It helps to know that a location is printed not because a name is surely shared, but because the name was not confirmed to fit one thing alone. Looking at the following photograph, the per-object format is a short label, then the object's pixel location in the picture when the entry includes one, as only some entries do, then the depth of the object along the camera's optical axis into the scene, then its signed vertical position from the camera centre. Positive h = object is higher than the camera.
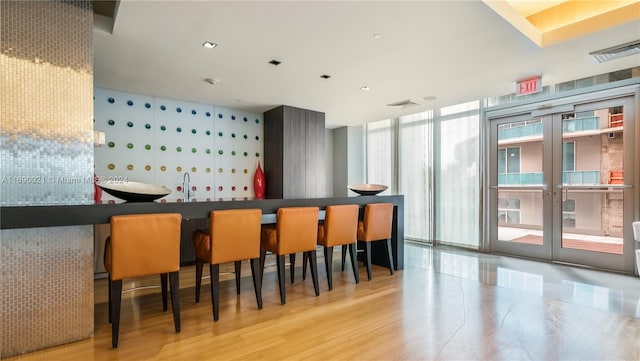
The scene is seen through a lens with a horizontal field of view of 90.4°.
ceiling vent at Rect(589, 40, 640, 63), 2.89 +1.22
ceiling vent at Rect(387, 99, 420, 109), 4.85 +1.21
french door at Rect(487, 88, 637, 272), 4.13 -0.04
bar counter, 1.96 -0.21
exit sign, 3.72 +1.13
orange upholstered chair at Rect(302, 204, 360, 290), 3.39 -0.54
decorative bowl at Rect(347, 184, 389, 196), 4.39 -0.12
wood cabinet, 5.21 +0.49
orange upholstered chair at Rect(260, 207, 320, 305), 2.98 -0.53
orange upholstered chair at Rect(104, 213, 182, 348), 2.16 -0.49
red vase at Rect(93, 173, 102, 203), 3.60 -0.15
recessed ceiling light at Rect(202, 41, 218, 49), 2.84 +1.24
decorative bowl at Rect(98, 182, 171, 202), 2.40 -0.07
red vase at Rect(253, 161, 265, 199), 5.42 -0.05
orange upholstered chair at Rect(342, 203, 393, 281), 3.79 -0.54
